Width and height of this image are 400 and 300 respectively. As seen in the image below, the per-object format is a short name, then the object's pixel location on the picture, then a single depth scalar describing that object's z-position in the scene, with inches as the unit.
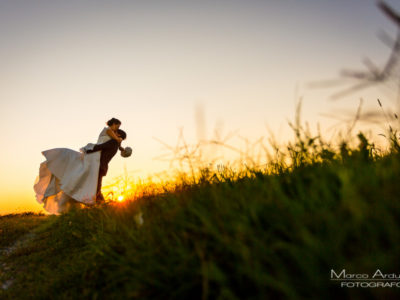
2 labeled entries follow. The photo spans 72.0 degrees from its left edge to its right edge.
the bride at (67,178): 388.5
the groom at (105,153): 408.7
